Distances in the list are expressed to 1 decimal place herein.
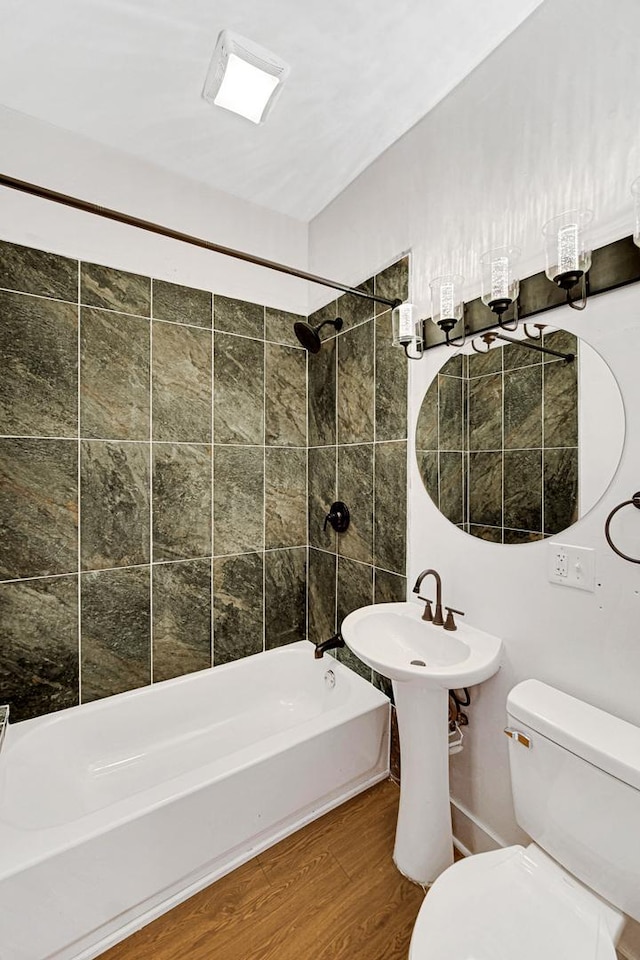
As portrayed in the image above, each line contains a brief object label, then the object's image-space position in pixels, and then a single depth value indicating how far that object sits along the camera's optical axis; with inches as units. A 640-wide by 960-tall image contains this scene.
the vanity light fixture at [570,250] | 44.6
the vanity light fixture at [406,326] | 63.6
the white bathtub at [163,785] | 47.4
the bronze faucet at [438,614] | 62.5
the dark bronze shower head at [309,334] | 89.6
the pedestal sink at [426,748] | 55.8
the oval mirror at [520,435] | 48.2
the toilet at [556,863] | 36.8
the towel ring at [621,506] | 44.2
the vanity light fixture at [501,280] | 51.0
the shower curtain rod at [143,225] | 44.1
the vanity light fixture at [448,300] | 59.4
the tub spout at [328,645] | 80.0
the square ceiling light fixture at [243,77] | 57.1
